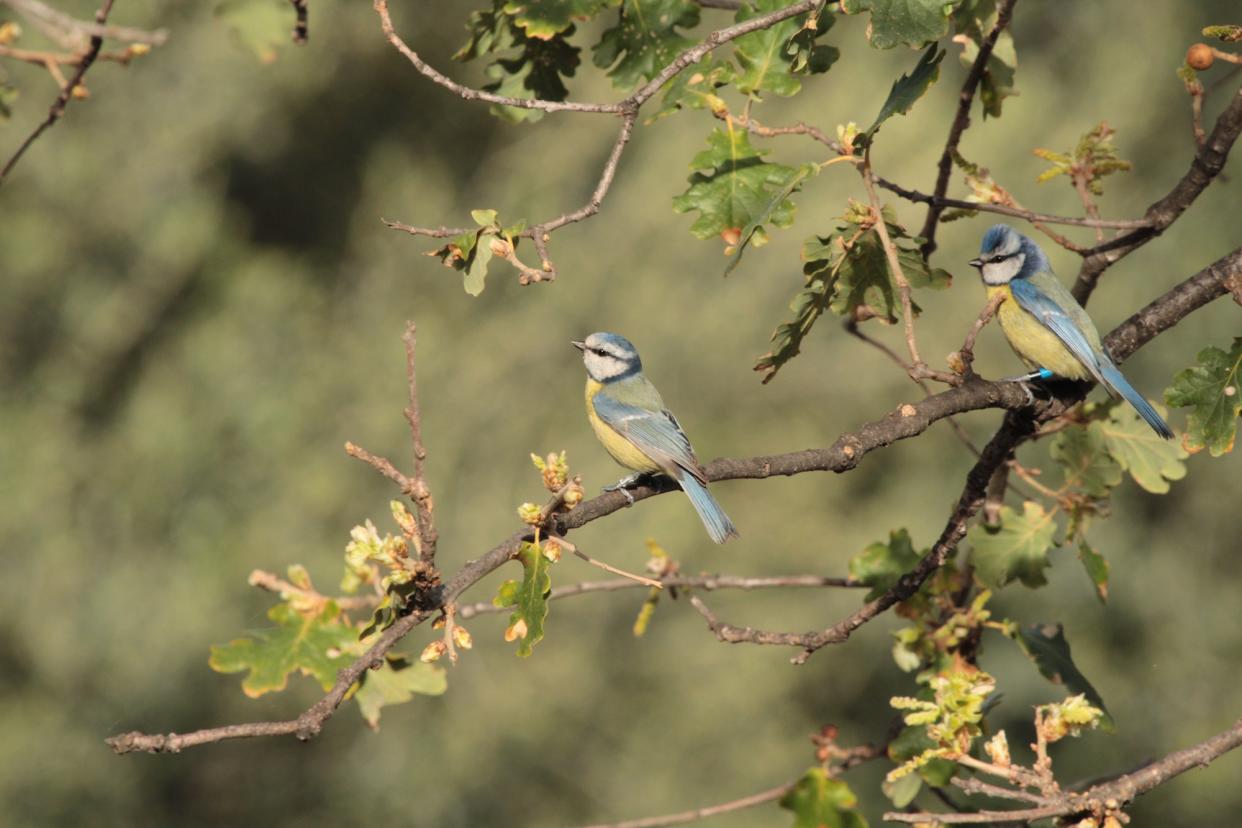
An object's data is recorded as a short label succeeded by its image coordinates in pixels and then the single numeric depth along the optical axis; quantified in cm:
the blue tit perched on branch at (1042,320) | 521
